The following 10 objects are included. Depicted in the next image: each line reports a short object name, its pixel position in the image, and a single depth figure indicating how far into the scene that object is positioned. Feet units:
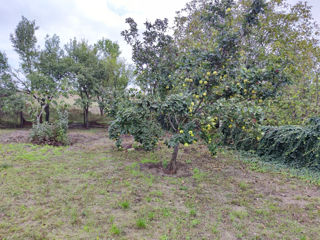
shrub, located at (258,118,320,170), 17.02
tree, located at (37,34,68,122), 32.39
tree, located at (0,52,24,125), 33.96
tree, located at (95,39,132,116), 41.14
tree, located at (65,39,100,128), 36.96
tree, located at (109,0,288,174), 11.94
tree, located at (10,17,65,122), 34.96
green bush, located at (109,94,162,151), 12.66
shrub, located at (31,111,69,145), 23.85
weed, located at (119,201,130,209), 10.05
